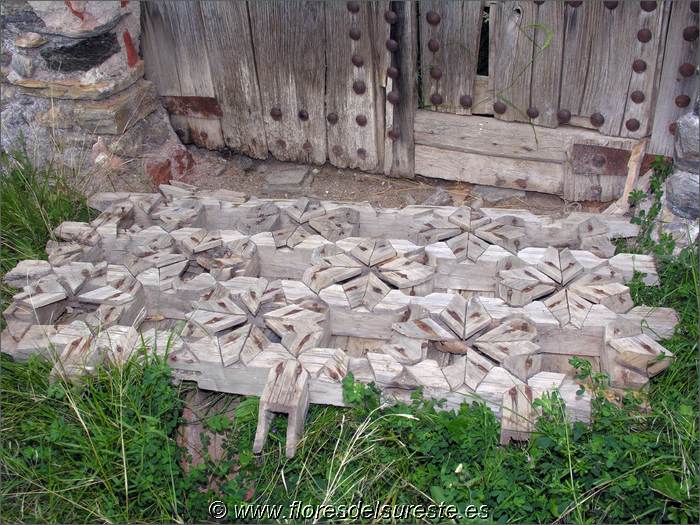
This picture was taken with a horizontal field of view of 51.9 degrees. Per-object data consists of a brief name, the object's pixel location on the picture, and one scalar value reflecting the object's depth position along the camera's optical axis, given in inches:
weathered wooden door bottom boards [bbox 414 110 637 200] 145.2
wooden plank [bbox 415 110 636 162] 143.2
